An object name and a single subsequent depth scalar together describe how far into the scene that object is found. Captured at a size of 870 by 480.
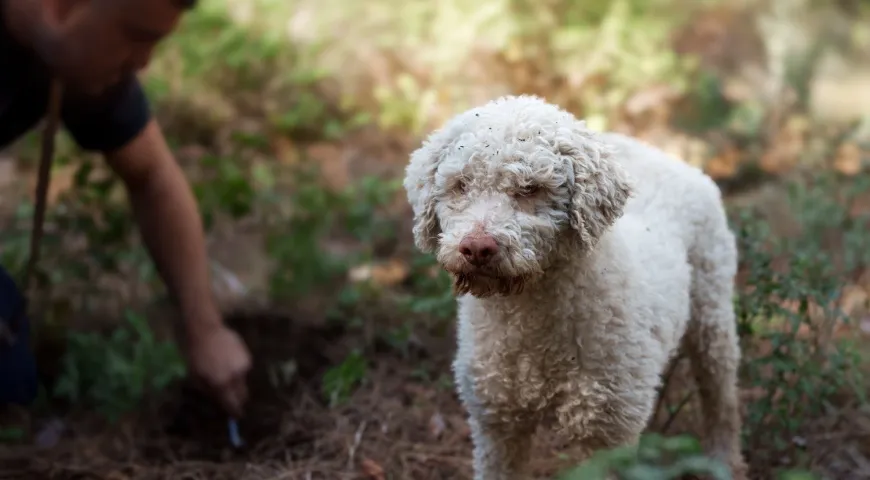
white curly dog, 2.08
